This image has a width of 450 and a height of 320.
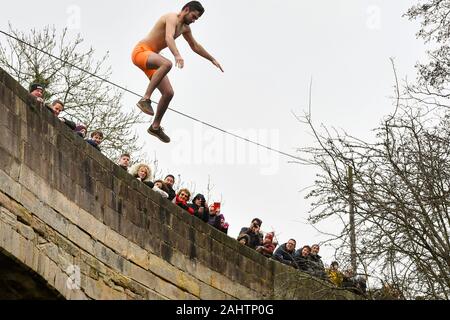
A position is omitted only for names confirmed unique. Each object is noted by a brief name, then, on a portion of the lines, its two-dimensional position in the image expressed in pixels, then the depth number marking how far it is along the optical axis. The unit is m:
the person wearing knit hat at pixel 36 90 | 13.47
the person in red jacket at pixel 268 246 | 17.23
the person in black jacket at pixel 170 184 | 15.89
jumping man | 14.09
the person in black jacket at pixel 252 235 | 17.02
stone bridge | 11.73
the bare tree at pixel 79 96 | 23.69
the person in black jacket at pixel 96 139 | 14.41
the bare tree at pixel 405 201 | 14.46
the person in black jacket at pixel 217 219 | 16.53
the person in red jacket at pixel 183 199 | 15.85
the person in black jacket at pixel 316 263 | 15.97
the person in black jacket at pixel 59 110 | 13.59
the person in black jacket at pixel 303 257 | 16.85
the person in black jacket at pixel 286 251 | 17.53
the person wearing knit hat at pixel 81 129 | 13.95
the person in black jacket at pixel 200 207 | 16.05
